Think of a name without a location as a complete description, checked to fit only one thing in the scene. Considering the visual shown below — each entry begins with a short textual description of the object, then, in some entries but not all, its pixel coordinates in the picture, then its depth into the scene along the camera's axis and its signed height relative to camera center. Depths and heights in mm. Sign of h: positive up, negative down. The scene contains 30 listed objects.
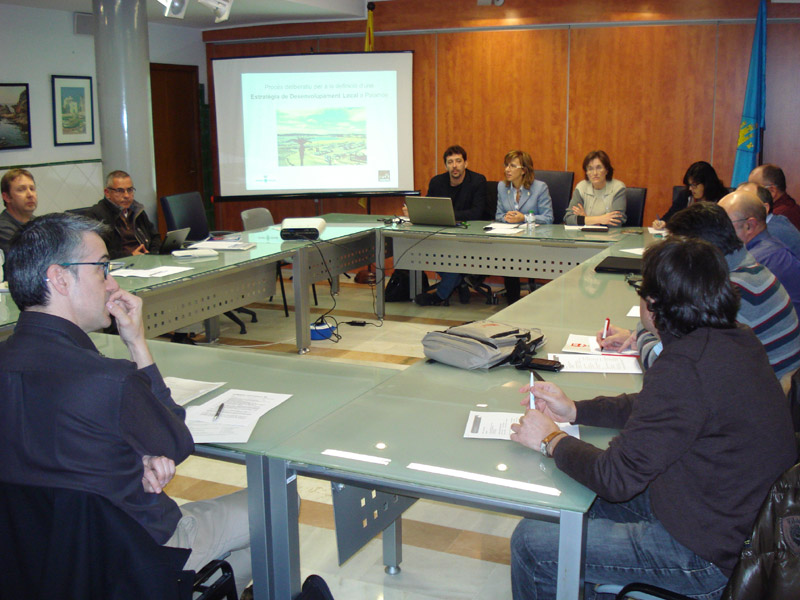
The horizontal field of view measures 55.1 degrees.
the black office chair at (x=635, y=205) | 5793 -286
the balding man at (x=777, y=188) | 4664 -133
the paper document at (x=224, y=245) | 4750 -464
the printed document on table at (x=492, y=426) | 1919 -654
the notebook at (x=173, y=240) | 4449 -407
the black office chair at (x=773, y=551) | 1258 -649
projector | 5203 -410
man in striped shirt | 2545 -491
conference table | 1620 -669
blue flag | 6148 +399
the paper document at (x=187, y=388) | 2182 -635
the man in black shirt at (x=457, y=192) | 6285 -198
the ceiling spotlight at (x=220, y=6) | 4605 +974
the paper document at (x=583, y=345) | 2641 -620
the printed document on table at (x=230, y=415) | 1909 -646
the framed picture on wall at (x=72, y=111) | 6602 +517
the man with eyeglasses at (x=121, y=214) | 5004 -290
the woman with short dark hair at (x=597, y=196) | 5710 -222
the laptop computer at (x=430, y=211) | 5699 -317
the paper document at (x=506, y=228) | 5489 -437
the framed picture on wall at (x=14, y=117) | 6105 +427
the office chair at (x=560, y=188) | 6199 -166
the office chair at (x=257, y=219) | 5984 -393
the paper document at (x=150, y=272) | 3912 -519
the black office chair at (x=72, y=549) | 1449 -718
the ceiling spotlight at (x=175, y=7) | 4238 +890
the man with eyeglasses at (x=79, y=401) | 1471 -447
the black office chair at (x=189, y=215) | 5348 -322
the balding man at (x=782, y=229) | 3947 -321
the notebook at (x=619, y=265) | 4051 -517
